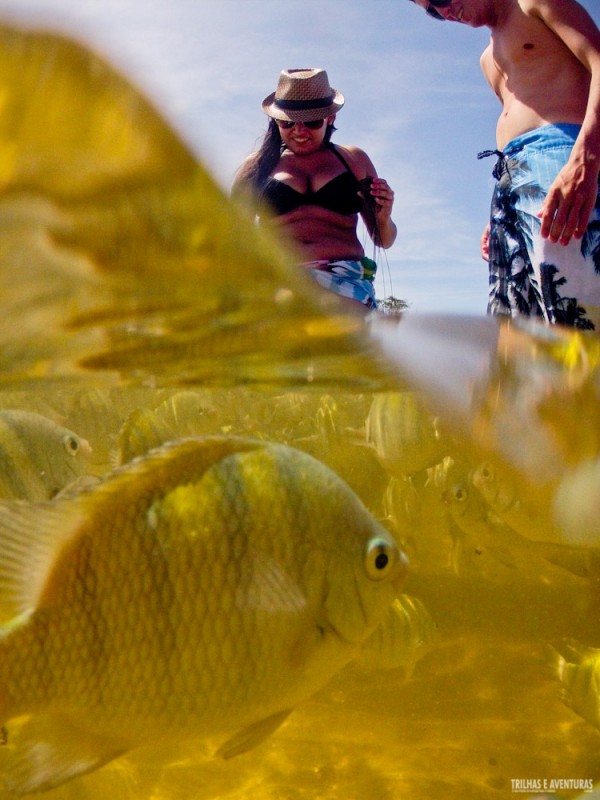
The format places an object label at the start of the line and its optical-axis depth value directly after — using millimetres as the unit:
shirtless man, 2578
